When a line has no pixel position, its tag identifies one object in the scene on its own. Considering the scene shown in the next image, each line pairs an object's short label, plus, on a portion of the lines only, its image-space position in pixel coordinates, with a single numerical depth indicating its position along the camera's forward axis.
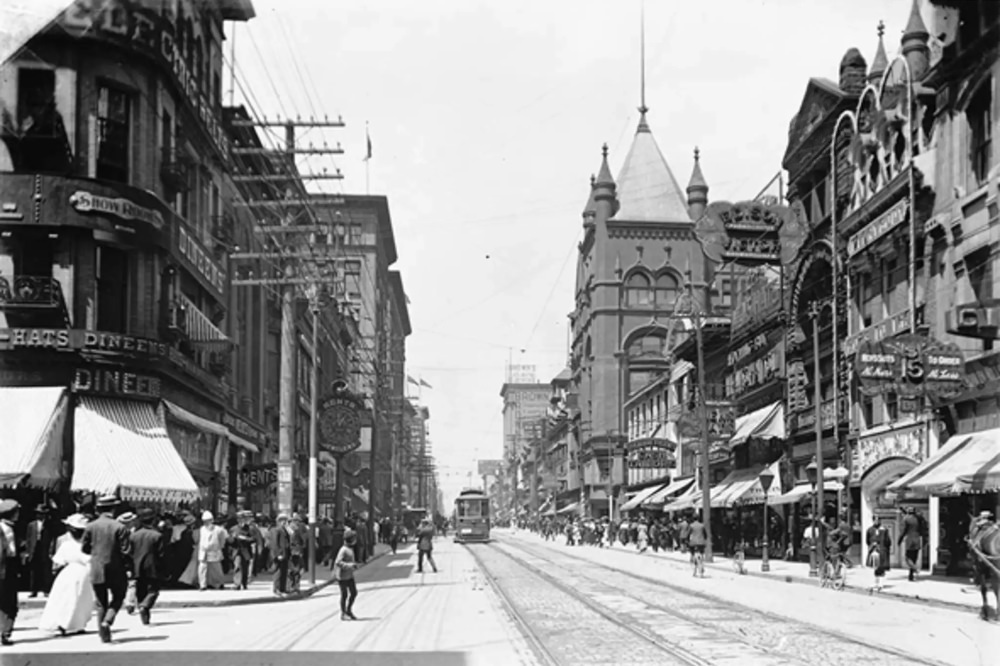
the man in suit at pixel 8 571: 16.30
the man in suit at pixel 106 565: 17.39
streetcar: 85.50
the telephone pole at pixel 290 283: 31.98
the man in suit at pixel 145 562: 19.98
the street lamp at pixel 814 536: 37.49
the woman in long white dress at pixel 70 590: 17.48
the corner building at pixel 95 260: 26.98
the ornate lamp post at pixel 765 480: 41.31
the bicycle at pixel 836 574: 30.94
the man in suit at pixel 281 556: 26.22
